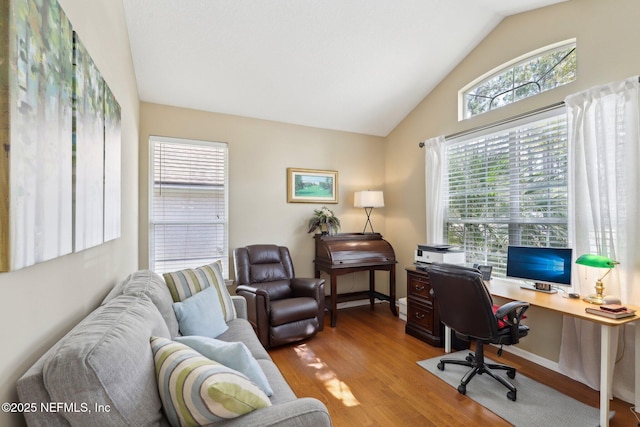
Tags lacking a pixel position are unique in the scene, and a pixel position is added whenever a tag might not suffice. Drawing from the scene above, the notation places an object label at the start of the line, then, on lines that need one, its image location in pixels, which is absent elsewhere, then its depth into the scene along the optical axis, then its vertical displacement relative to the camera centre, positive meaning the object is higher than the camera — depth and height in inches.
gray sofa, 29.8 -19.0
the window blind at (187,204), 132.0 +2.5
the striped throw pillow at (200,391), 35.2 -22.5
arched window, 101.0 +52.1
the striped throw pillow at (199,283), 82.0 -21.8
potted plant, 156.5 -6.5
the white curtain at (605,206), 80.3 +2.3
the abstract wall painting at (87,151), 43.1 +9.5
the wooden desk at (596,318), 71.0 -26.5
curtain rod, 99.8 +35.9
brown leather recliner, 112.1 -35.8
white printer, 121.3 -17.9
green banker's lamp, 78.3 -13.6
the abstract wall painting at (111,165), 60.2 +9.8
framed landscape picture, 156.9 +13.9
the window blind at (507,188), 101.2 +9.8
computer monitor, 91.8 -17.1
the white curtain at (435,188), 138.4 +11.5
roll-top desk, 141.9 -23.0
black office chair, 82.1 -30.0
